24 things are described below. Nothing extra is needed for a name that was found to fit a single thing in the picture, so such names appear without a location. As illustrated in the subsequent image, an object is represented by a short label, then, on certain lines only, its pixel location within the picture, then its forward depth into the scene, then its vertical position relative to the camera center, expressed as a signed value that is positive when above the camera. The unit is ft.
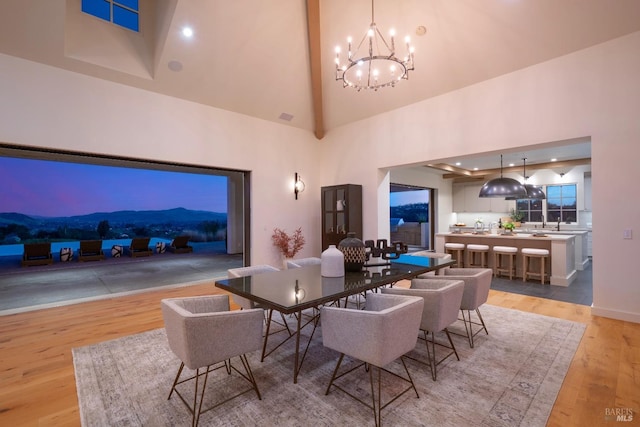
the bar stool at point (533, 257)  17.75 -3.03
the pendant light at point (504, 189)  19.84 +1.55
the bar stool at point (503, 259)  19.13 -3.27
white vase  8.85 -1.51
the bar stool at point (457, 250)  21.76 -2.92
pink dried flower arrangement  20.44 -2.07
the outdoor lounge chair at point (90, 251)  28.71 -3.60
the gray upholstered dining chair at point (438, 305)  7.58 -2.45
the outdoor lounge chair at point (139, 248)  31.83 -3.71
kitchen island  17.49 -2.19
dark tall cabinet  20.34 +0.03
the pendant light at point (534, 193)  22.91 +1.40
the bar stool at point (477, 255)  20.45 -3.14
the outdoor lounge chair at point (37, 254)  25.64 -3.55
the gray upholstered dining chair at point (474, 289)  9.21 -2.46
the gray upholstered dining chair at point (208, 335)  5.74 -2.49
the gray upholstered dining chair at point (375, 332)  5.85 -2.50
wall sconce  21.88 +2.13
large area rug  6.16 -4.29
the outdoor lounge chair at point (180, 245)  35.39 -3.84
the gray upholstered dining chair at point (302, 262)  12.30 -2.15
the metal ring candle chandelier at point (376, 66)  15.53 +8.24
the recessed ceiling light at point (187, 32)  13.71 +8.48
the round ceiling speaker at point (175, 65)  14.82 +7.48
